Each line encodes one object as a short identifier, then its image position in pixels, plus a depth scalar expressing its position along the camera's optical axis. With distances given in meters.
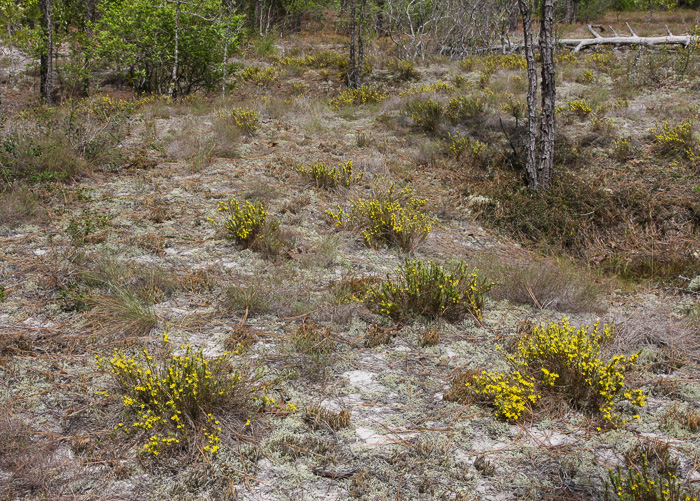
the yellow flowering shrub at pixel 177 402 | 2.58
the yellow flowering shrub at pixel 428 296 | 4.01
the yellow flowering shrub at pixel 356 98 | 11.65
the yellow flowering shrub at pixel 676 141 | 7.74
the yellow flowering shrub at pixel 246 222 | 5.11
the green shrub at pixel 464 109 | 9.90
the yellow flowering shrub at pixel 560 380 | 2.88
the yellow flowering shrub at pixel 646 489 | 2.12
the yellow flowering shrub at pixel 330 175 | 7.05
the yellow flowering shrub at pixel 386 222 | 5.48
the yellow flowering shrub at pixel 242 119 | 9.18
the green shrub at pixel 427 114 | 9.59
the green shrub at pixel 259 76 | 14.34
